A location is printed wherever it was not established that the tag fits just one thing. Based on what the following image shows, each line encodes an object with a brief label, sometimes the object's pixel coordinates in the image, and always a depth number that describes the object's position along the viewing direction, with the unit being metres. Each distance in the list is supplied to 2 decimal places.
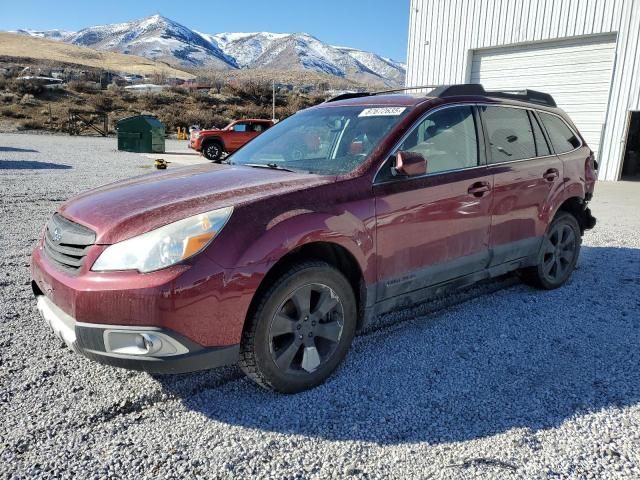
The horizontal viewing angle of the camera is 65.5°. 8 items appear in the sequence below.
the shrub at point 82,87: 47.59
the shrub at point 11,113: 34.38
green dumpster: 21.02
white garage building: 12.84
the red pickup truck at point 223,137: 20.06
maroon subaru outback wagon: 2.42
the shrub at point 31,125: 31.75
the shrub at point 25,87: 42.72
